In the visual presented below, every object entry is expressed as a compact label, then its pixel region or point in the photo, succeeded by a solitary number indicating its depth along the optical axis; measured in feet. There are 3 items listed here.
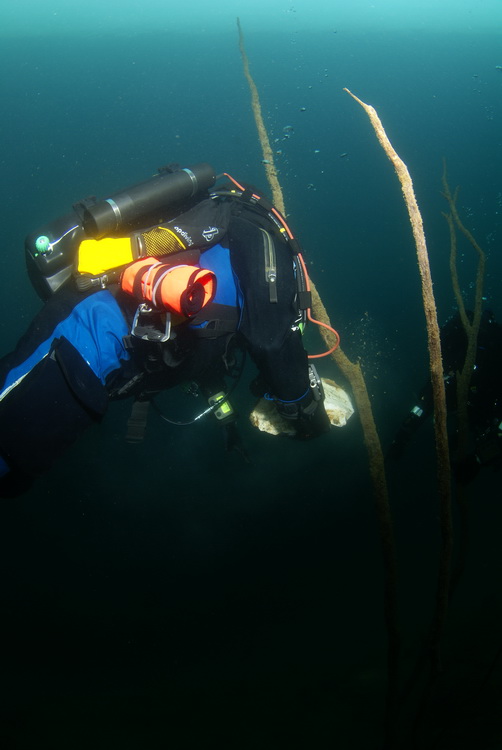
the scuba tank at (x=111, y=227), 7.30
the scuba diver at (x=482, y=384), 13.12
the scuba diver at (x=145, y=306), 6.67
